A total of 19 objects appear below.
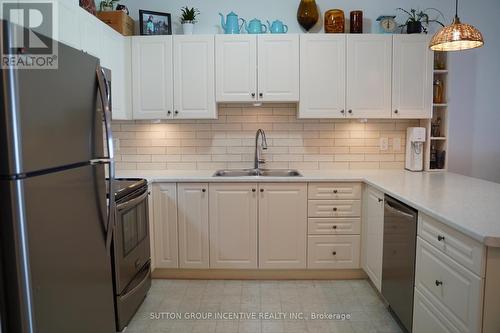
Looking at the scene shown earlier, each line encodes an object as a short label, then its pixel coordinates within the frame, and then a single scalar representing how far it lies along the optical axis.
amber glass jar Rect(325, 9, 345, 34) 3.25
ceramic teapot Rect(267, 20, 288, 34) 3.26
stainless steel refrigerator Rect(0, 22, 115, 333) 1.11
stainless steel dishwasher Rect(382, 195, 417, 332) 2.11
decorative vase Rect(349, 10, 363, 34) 3.26
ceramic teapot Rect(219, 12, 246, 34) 3.26
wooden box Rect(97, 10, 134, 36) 3.10
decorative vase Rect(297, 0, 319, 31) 3.28
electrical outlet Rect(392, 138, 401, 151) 3.54
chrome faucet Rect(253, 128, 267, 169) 3.48
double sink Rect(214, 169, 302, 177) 3.46
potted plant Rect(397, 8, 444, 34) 3.23
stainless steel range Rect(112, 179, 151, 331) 2.22
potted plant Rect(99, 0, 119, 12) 3.17
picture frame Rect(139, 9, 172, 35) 3.25
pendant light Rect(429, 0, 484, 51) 2.08
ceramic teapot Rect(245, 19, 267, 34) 3.24
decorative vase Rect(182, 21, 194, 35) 3.25
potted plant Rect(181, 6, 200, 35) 3.25
